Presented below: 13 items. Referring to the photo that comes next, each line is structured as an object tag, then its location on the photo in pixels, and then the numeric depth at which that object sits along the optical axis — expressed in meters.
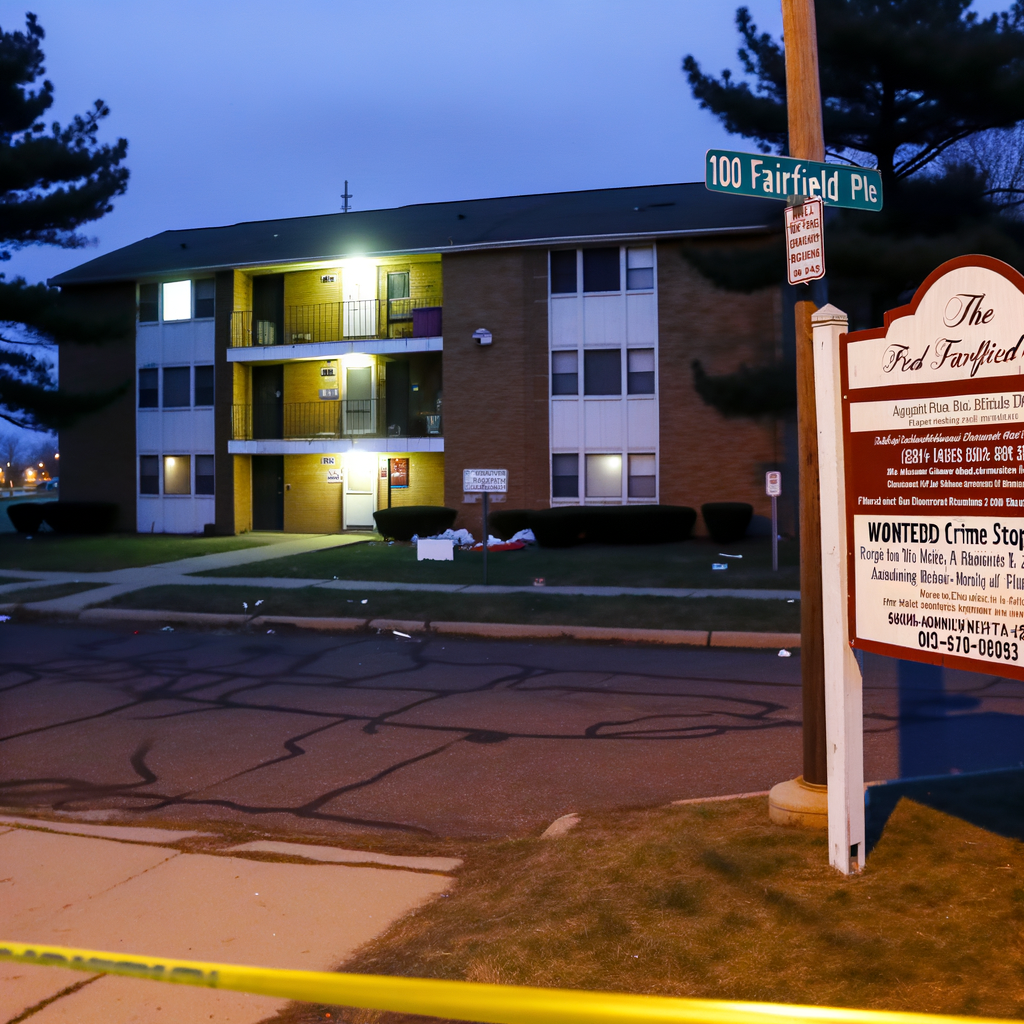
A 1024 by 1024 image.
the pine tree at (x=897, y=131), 17.91
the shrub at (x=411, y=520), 26.39
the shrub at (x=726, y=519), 24.17
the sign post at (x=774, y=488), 17.25
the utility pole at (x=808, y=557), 4.91
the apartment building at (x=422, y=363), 26.98
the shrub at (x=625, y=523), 24.72
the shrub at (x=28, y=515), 31.67
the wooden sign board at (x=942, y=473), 3.60
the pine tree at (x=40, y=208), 26.09
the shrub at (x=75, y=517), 31.56
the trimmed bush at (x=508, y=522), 25.61
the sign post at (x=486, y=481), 16.31
